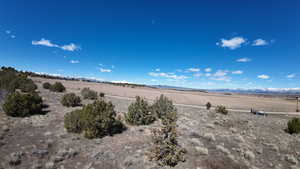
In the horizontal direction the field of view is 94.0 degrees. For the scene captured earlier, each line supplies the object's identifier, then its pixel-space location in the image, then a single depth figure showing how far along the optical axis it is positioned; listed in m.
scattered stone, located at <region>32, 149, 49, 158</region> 5.39
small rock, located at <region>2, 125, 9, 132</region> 7.18
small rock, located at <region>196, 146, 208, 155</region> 6.19
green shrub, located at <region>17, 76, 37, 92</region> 17.61
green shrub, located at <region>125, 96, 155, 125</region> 10.15
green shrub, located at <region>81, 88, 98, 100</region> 20.87
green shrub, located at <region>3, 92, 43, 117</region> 9.09
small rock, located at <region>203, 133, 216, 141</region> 8.14
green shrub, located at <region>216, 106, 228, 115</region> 19.02
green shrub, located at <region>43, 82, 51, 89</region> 26.79
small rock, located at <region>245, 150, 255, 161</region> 6.38
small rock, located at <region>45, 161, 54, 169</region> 4.83
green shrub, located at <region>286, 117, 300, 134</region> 11.47
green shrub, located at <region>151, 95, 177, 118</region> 12.44
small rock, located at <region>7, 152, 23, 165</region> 4.84
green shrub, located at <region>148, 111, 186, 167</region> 5.23
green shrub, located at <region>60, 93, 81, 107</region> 13.54
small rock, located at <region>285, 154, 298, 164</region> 6.55
